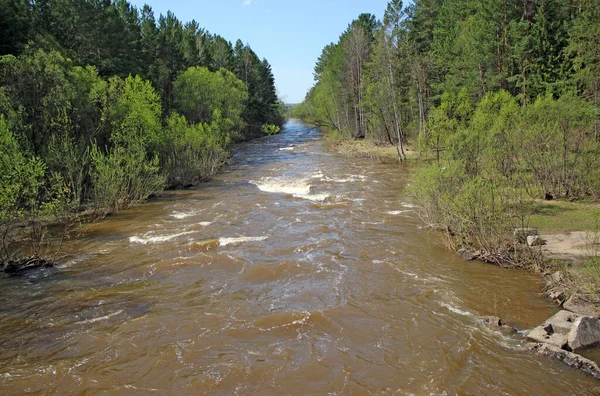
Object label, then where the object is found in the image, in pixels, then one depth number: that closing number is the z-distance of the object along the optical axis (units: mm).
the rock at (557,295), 11758
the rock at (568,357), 8602
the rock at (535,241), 14871
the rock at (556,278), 12078
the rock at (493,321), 10781
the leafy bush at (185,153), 31766
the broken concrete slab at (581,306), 10633
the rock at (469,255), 15133
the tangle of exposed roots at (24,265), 14766
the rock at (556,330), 9539
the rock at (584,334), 9273
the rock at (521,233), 14952
